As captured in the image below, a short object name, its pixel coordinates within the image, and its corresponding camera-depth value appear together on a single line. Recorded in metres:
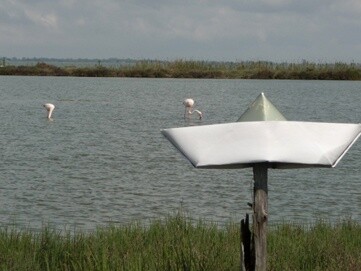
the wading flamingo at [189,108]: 43.10
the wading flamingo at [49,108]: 41.85
